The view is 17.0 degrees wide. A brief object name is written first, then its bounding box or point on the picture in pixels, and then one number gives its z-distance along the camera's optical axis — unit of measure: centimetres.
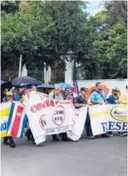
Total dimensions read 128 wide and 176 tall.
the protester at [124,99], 1469
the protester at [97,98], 1416
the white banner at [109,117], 1365
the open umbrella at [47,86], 2345
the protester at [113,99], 1475
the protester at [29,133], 1231
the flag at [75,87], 2207
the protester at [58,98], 1295
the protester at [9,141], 1177
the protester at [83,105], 1347
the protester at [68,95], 1437
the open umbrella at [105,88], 2574
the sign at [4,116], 1177
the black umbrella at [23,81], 2274
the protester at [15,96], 1463
